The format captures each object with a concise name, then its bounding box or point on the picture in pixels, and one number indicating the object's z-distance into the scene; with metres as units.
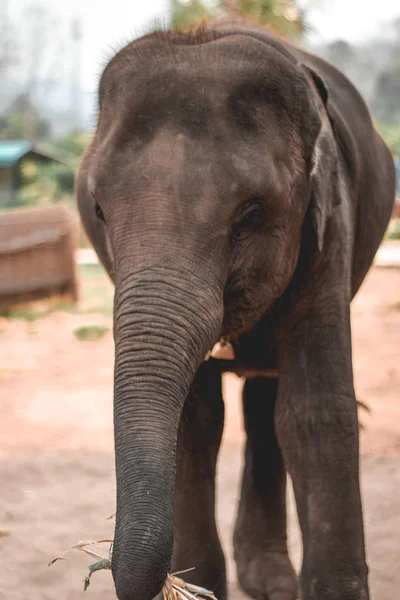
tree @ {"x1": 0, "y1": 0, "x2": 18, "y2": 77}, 67.19
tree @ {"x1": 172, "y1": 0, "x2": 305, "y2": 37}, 17.11
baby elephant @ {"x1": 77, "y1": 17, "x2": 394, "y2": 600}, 2.78
